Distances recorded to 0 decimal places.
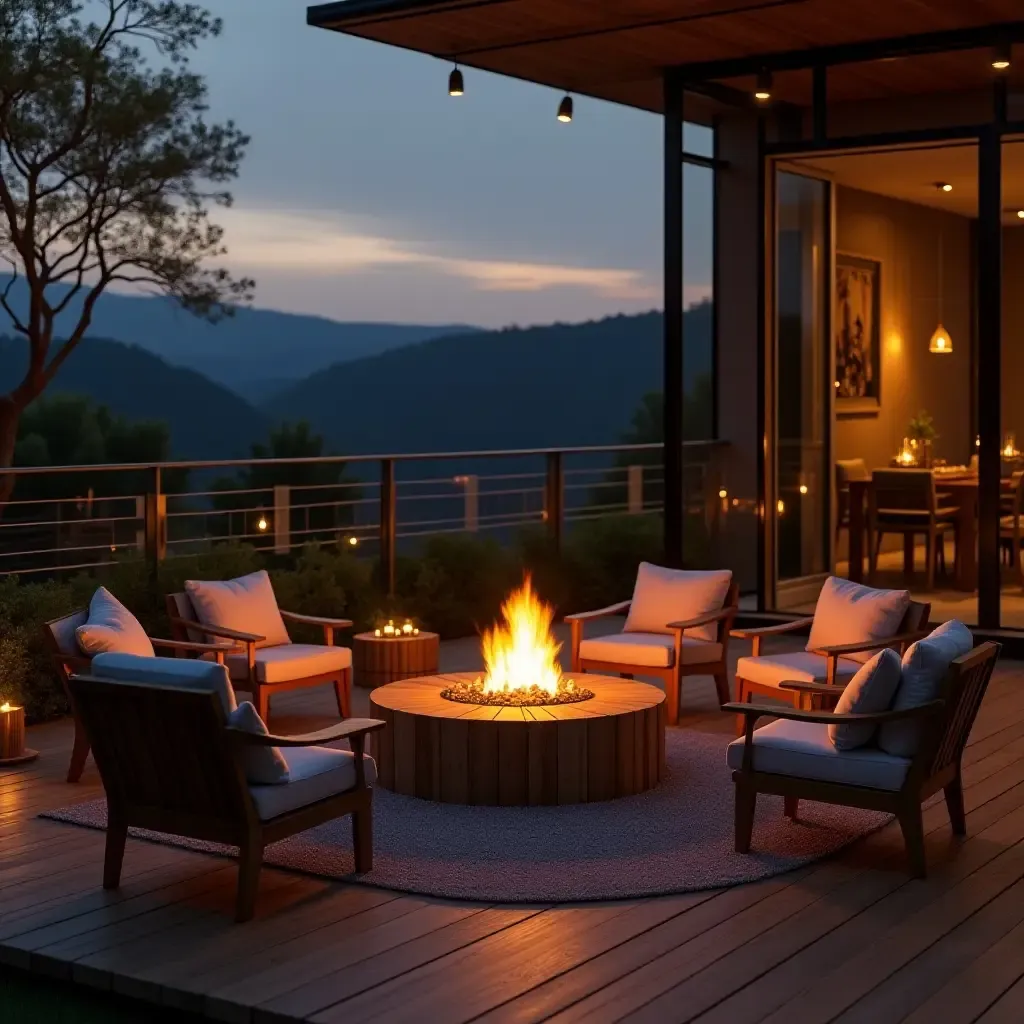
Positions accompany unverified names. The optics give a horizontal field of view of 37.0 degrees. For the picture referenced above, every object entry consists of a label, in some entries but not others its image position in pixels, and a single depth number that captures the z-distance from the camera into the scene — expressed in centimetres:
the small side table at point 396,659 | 765
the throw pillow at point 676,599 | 716
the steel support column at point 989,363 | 858
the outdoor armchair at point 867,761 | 457
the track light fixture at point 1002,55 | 820
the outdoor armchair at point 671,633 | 693
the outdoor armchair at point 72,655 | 557
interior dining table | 980
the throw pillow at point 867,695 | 464
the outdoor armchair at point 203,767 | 418
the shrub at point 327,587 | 869
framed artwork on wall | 1048
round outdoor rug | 450
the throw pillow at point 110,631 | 555
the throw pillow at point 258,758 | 418
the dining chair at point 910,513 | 1006
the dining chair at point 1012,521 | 941
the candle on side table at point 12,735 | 613
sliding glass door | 970
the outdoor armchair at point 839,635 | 610
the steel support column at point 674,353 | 956
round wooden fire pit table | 541
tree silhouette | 1748
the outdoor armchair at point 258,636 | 648
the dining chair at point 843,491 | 1027
